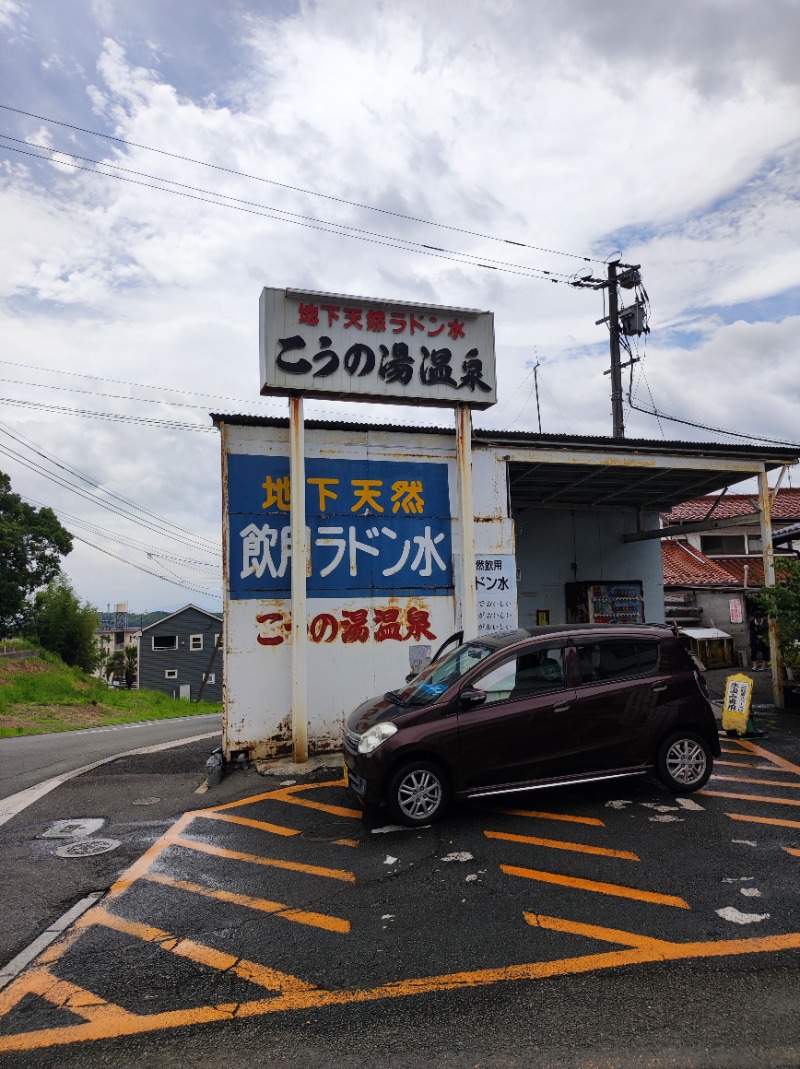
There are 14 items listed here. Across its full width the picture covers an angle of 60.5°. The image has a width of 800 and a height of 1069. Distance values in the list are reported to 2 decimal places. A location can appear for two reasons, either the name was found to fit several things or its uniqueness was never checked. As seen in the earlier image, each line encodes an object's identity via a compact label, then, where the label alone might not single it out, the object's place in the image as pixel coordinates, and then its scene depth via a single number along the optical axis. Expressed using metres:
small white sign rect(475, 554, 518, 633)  10.38
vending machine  16.09
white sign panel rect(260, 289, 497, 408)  9.39
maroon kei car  6.35
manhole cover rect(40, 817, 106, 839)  6.75
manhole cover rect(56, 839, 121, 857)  6.16
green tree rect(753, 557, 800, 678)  11.62
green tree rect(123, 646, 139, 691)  54.70
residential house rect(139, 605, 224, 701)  47.41
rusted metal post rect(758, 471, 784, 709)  12.32
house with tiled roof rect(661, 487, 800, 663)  21.05
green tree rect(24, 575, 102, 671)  37.94
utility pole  20.36
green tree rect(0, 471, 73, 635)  34.38
